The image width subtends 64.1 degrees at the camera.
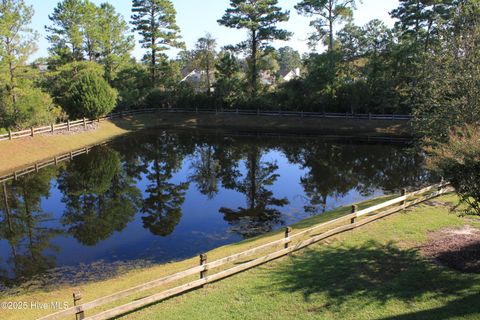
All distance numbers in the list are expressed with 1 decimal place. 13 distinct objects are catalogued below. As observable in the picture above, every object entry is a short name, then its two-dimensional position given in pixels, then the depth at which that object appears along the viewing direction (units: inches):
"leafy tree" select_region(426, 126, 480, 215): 370.9
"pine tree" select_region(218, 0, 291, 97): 2007.9
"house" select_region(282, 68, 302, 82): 4242.1
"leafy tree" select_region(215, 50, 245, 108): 2155.5
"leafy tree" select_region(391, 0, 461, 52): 1775.3
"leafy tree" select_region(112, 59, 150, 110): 2178.9
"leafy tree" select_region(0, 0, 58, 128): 1434.5
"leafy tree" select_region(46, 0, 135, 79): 1865.2
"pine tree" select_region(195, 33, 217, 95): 2310.5
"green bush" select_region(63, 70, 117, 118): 1748.3
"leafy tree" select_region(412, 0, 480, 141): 629.0
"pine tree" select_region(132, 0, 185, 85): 2186.9
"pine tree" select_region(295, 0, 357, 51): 1888.5
